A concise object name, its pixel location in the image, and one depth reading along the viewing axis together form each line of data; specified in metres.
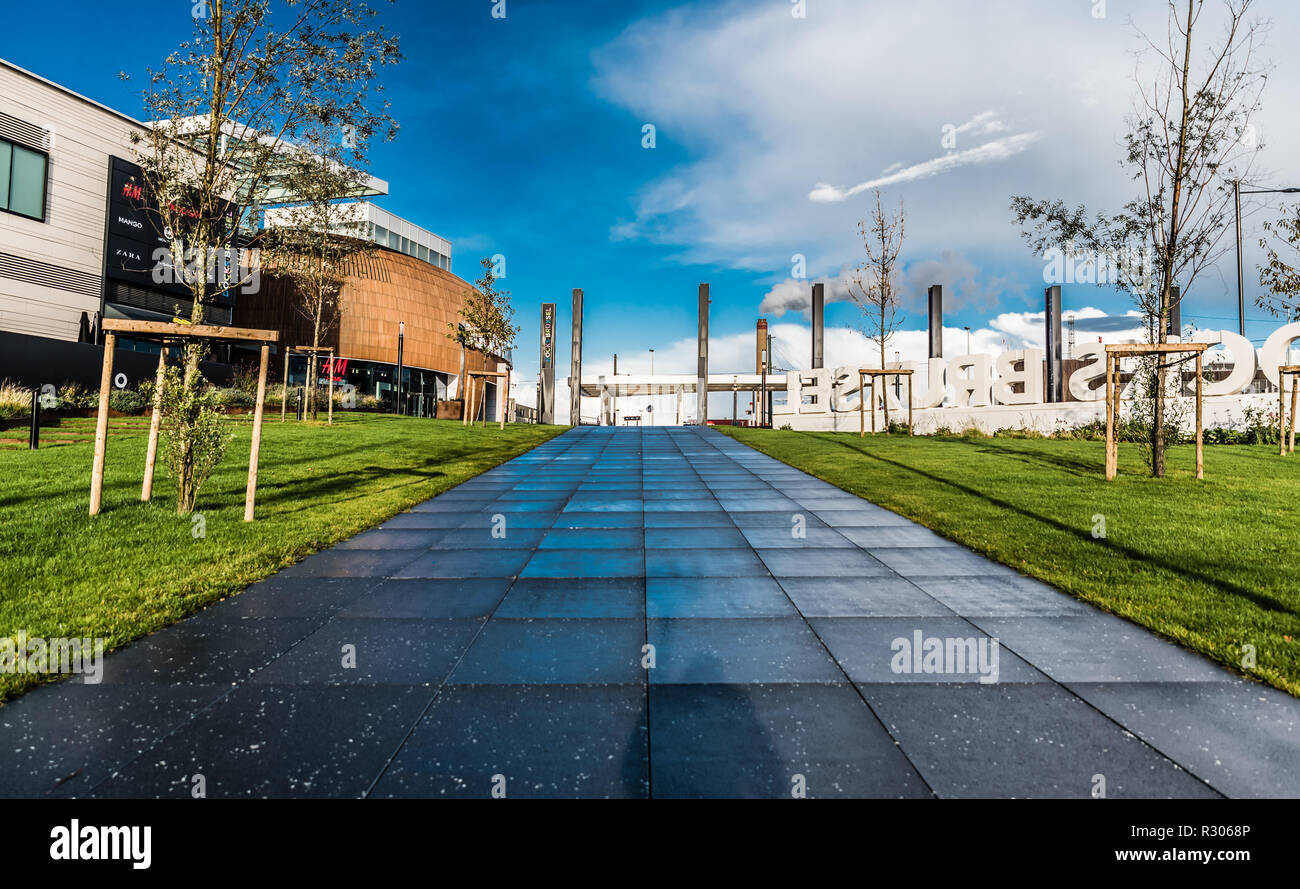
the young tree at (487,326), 28.67
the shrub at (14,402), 16.41
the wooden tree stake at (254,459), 6.91
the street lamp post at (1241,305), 24.78
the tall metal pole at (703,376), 39.22
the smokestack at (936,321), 33.69
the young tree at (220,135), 7.55
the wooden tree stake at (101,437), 6.76
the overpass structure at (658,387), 52.88
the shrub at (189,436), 7.20
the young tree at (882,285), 21.48
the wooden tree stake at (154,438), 7.22
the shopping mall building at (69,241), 23.64
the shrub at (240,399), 22.95
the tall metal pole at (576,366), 38.88
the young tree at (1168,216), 10.17
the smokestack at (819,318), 38.88
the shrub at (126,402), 19.27
